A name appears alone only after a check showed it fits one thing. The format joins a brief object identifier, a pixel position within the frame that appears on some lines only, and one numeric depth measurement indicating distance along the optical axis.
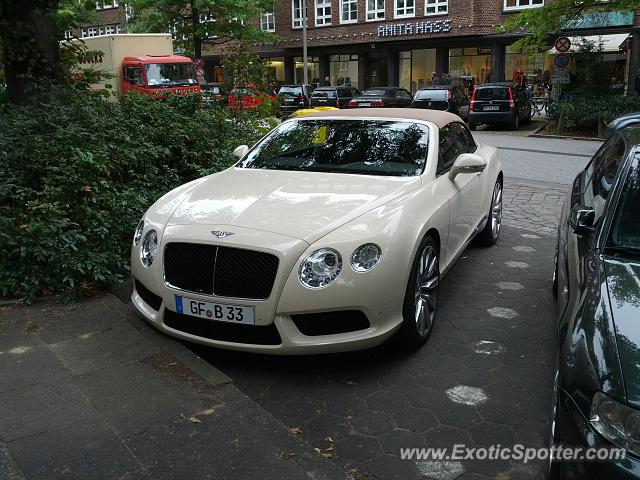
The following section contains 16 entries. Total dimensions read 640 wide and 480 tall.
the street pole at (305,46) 32.40
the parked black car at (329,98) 27.36
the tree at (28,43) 8.44
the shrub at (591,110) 18.36
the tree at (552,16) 18.58
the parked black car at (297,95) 26.25
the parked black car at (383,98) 24.05
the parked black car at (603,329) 2.20
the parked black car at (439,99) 23.61
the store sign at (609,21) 25.26
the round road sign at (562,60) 20.56
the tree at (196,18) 29.28
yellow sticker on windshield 5.28
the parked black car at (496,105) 21.86
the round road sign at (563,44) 20.33
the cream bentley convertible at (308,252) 3.62
